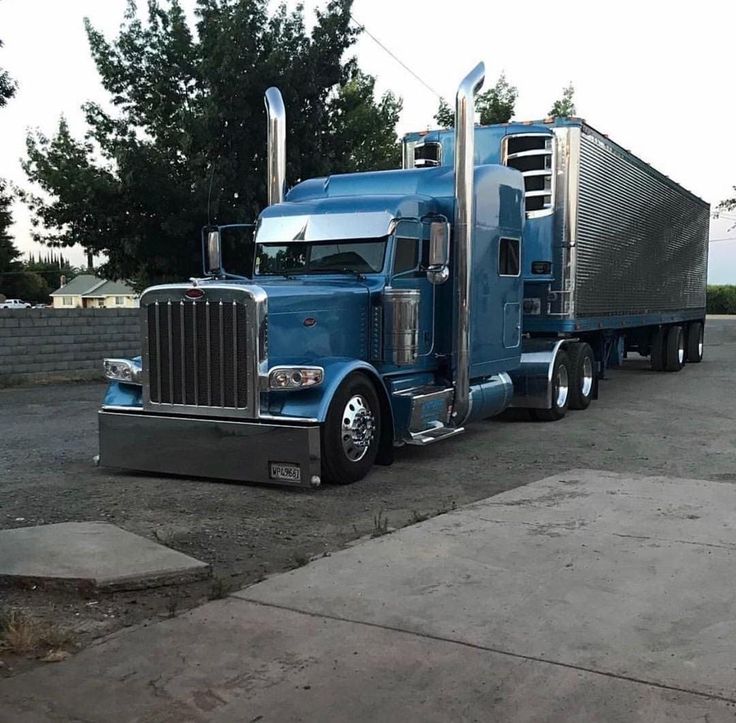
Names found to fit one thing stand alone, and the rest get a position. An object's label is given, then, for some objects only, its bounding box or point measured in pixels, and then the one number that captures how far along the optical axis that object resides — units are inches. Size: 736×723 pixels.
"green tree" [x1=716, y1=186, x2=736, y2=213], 1692.9
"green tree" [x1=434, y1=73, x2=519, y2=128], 1152.8
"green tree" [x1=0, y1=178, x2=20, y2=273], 576.9
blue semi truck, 316.2
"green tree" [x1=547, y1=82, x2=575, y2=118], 1336.7
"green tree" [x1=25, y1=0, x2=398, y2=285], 790.5
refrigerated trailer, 497.4
